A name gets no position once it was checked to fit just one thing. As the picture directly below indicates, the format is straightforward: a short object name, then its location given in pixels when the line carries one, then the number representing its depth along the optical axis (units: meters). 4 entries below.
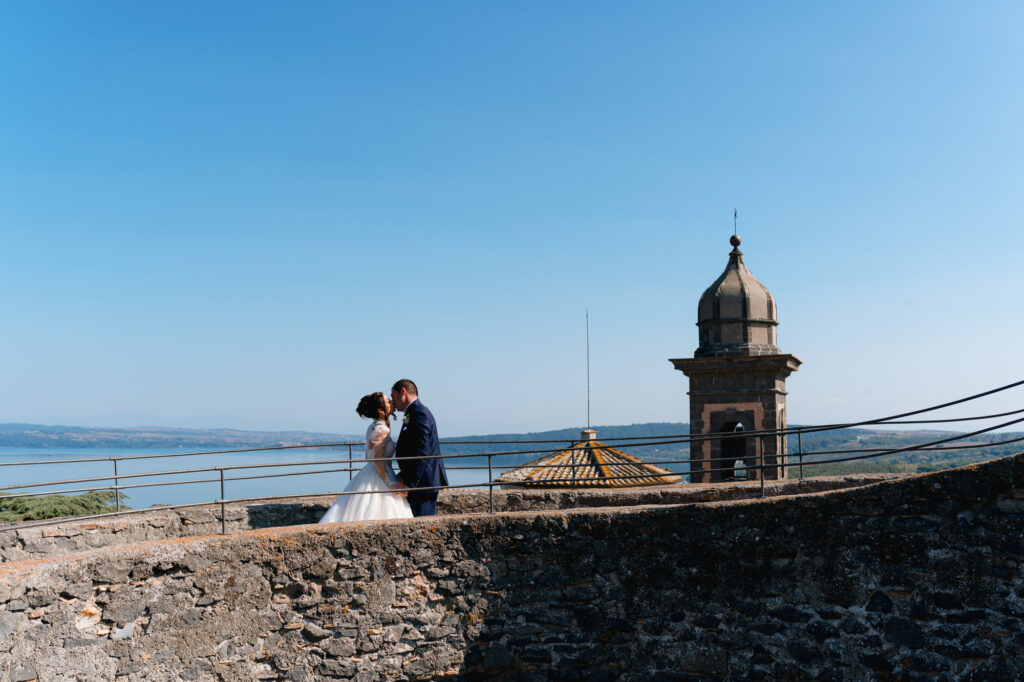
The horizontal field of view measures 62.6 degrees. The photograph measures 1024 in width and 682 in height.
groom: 8.09
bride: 7.85
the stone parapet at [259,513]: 7.98
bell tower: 18.27
